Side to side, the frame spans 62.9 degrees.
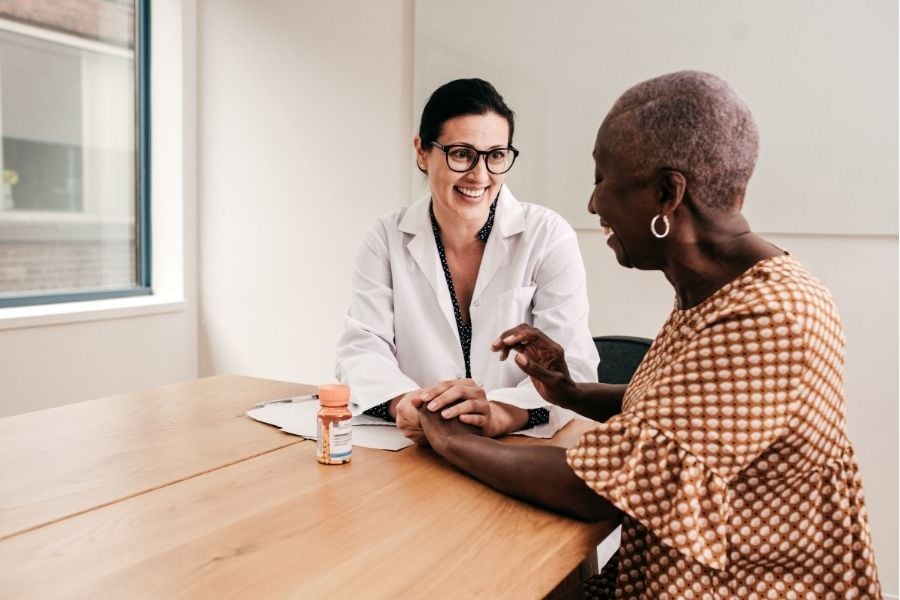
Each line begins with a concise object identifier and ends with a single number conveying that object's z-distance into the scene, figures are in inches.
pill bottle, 53.0
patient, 37.9
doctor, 72.7
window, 135.3
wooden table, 36.8
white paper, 60.4
